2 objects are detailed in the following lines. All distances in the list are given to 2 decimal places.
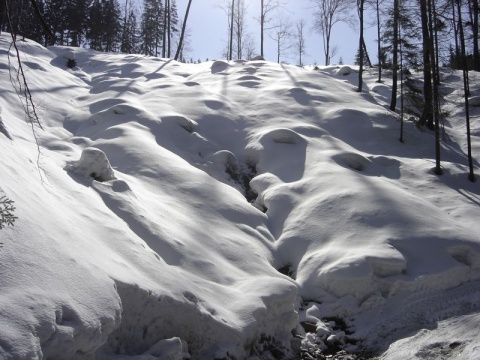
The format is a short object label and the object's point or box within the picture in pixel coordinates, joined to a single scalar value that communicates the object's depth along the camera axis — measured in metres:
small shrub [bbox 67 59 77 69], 25.77
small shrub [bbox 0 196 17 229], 3.13
